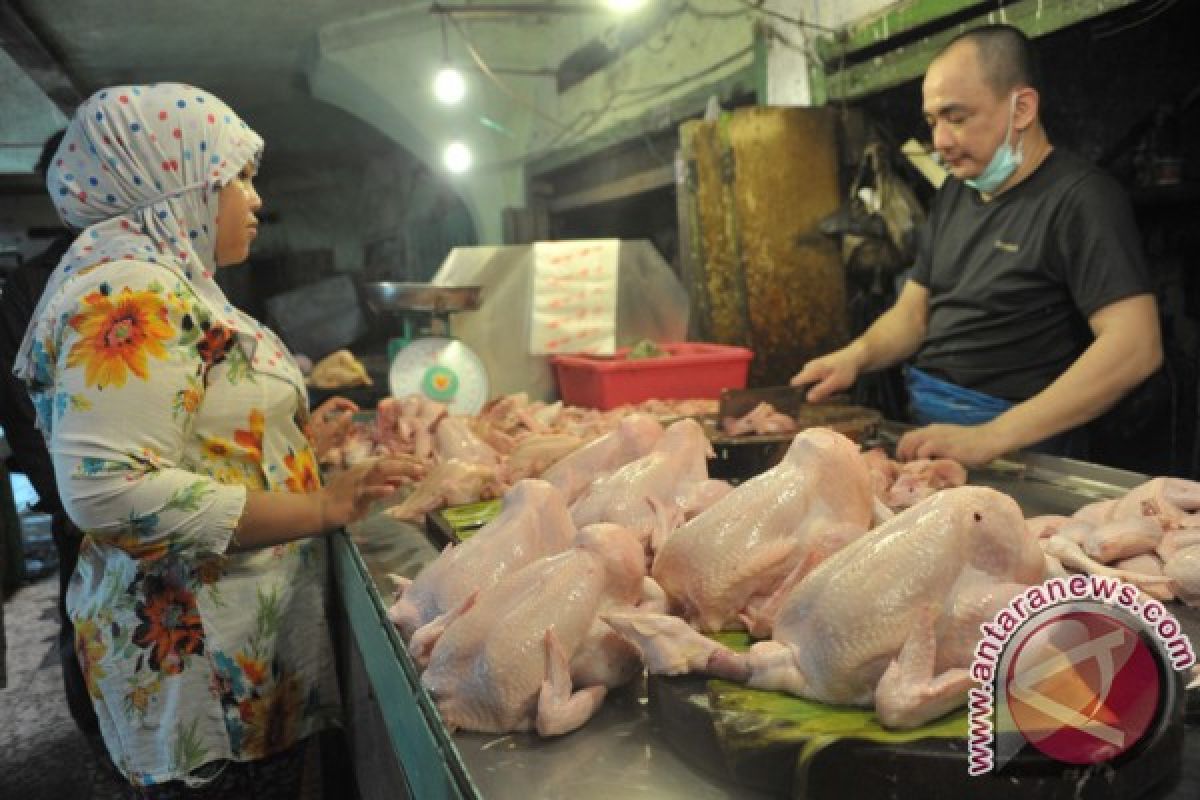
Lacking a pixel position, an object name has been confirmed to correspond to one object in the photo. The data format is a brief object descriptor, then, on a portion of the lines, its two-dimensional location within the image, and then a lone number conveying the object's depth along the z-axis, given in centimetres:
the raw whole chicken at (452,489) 283
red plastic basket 423
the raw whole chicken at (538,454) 299
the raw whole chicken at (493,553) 176
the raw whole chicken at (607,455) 248
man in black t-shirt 299
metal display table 126
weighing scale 436
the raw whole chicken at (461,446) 333
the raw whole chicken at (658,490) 200
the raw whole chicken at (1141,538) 173
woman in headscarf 197
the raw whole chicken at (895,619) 126
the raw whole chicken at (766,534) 160
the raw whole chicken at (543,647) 141
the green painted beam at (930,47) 331
